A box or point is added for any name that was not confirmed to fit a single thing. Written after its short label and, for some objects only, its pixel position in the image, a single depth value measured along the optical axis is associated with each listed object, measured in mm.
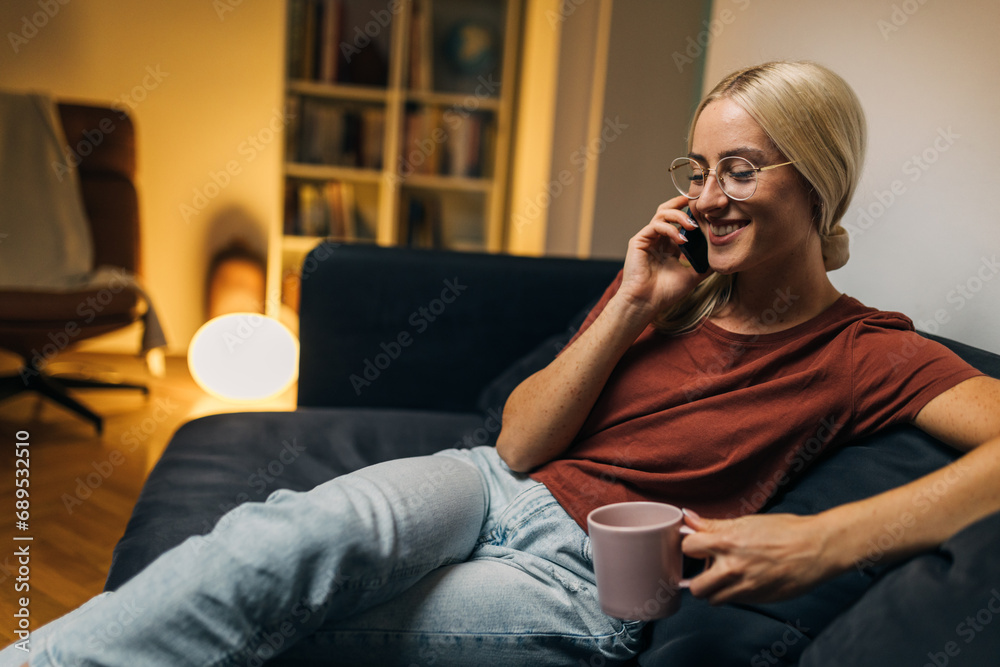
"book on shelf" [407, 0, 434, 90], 3324
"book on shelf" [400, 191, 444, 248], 3502
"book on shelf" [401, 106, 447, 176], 3427
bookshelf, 3330
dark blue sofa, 683
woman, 757
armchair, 2400
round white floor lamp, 2711
